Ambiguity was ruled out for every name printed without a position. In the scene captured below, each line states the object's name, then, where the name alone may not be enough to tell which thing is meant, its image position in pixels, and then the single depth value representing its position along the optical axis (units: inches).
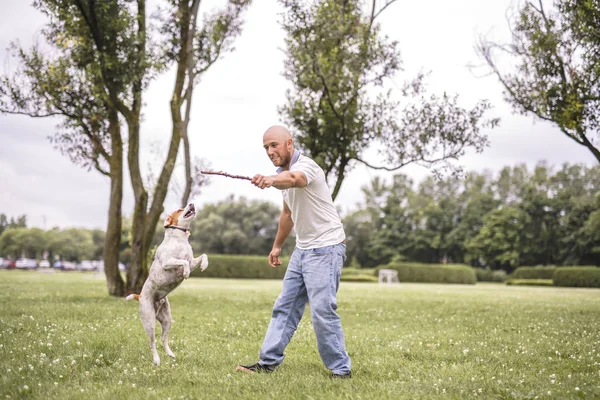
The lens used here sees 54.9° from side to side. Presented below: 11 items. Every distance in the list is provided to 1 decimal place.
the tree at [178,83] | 702.5
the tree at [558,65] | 628.9
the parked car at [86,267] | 3287.4
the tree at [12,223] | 2370.6
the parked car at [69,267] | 3355.1
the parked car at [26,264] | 3204.2
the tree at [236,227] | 3371.3
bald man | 231.3
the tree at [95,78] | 688.4
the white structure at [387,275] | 2026.0
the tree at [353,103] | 692.5
